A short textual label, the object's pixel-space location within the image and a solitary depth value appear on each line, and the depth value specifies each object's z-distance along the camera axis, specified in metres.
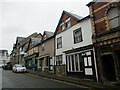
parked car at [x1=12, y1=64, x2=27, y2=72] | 25.70
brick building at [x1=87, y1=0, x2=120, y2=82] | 11.07
